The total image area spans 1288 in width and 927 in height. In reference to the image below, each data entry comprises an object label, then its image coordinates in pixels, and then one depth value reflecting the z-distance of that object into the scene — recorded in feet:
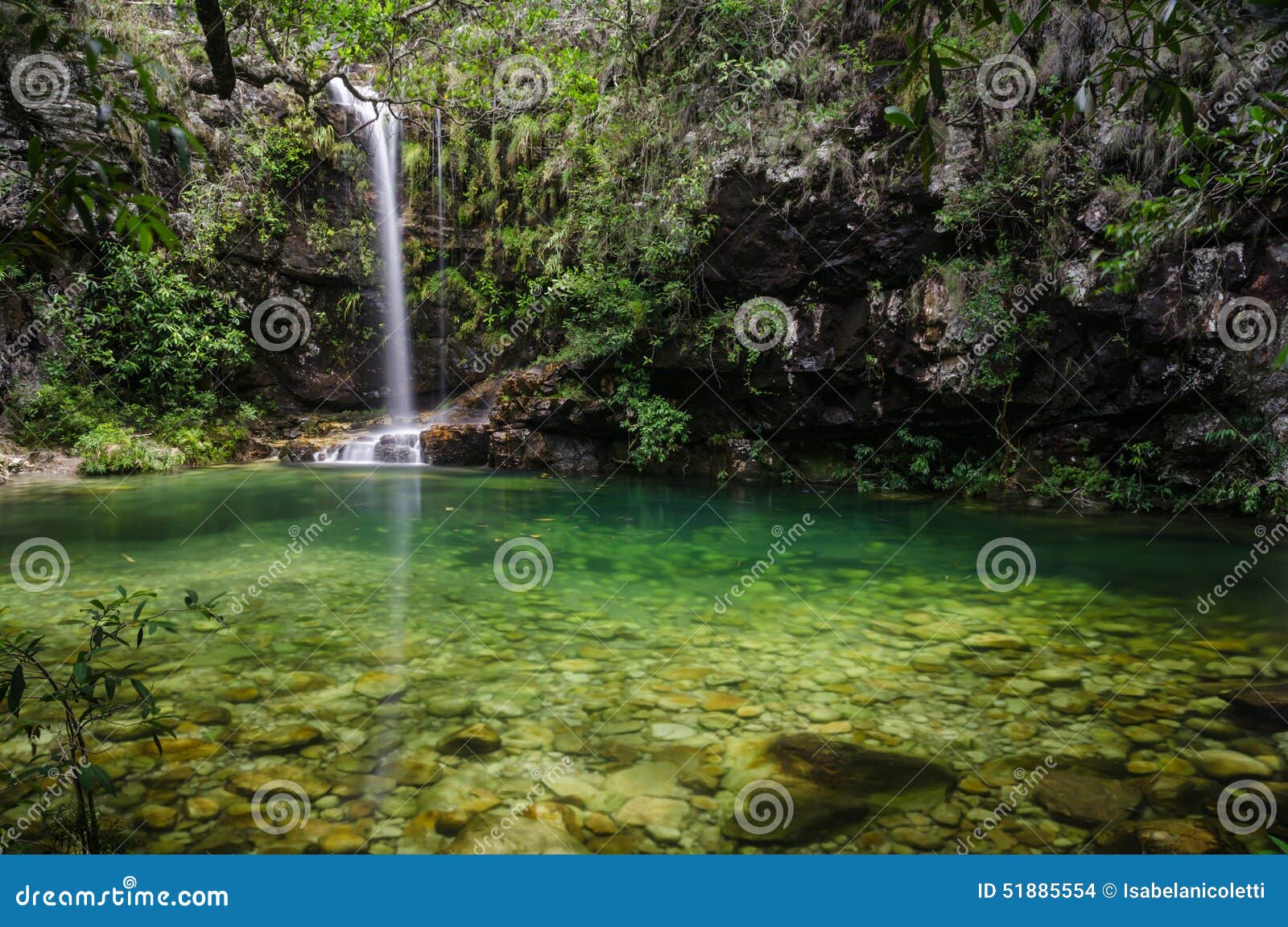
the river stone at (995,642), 13.88
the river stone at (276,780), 8.74
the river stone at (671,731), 10.28
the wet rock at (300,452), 44.86
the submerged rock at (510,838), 7.89
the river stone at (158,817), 7.95
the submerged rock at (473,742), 9.89
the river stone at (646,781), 8.89
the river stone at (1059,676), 12.14
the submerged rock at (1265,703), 10.72
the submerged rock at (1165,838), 7.77
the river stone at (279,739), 9.75
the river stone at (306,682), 11.74
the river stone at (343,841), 7.77
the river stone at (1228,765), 9.18
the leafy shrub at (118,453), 39.60
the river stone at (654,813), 8.30
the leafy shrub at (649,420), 38.81
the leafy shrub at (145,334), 42.70
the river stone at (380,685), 11.54
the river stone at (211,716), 10.43
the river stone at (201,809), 8.13
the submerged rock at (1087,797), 8.38
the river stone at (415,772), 9.08
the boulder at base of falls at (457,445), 43.83
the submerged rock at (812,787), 8.32
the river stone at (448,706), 10.94
